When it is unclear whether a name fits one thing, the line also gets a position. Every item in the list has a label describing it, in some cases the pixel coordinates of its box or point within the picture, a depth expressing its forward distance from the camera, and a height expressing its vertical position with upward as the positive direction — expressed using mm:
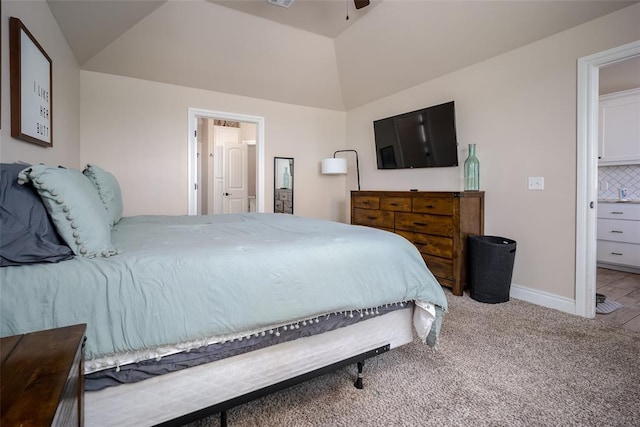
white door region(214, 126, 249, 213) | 6102 +722
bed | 973 -349
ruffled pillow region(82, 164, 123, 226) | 1957 +119
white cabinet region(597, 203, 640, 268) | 3879 -327
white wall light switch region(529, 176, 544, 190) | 2801 +238
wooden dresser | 3008 -159
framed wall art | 1669 +728
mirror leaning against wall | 4664 +351
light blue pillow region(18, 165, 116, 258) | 1041 -9
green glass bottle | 3203 +397
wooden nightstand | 505 -325
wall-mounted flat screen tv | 3459 +861
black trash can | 2783 -550
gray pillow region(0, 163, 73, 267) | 940 -66
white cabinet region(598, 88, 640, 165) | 3934 +1060
